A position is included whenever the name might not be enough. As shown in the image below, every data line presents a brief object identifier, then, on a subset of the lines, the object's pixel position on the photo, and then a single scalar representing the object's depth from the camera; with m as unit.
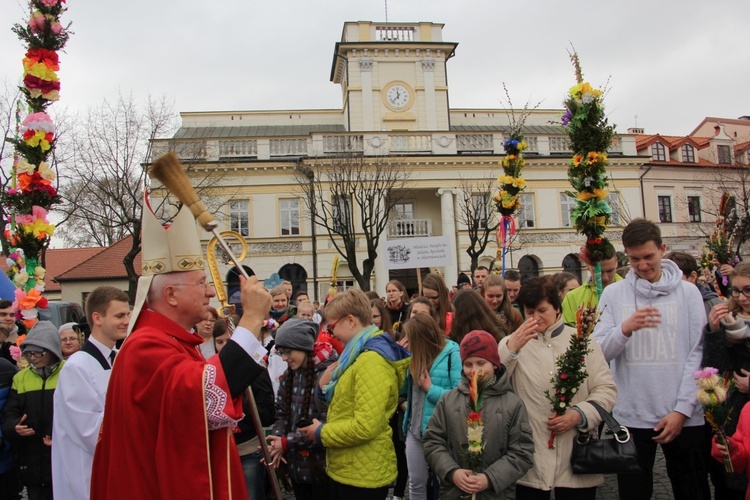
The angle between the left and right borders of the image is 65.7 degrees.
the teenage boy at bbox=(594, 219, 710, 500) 4.06
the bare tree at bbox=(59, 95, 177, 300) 25.04
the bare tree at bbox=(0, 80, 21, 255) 23.79
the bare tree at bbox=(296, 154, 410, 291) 27.81
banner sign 14.76
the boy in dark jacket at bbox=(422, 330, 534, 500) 3.59
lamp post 29.02
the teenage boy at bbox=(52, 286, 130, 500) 3.71
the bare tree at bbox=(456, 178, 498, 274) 29.47
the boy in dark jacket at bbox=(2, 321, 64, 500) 5.07
